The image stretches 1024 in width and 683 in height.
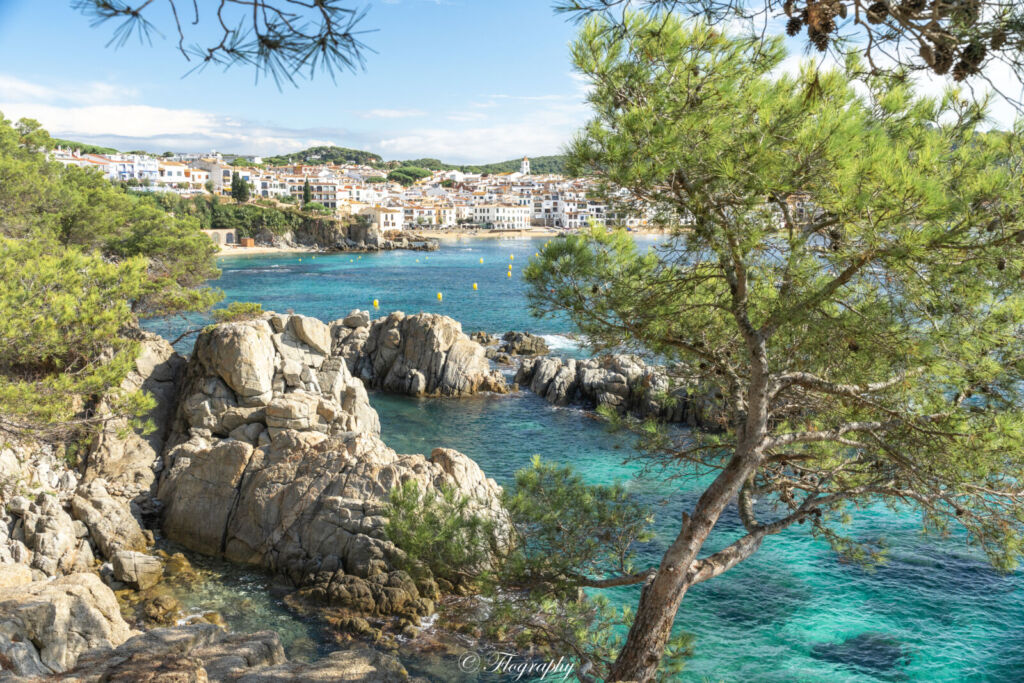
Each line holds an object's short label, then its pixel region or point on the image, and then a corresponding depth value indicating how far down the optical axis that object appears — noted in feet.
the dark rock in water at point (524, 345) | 101.81
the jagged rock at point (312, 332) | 62.85
